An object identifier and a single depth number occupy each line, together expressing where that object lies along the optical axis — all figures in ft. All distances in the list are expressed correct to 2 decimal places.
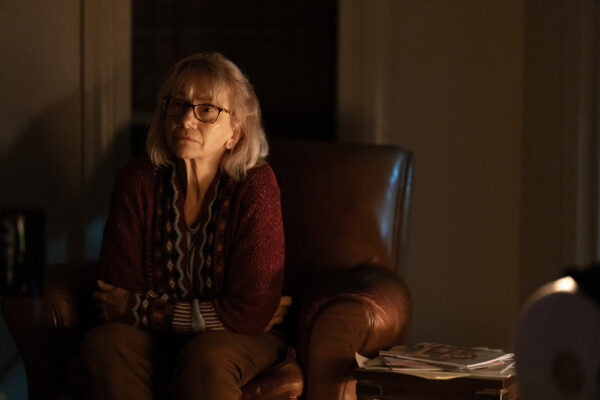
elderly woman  9.80
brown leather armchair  9.77
